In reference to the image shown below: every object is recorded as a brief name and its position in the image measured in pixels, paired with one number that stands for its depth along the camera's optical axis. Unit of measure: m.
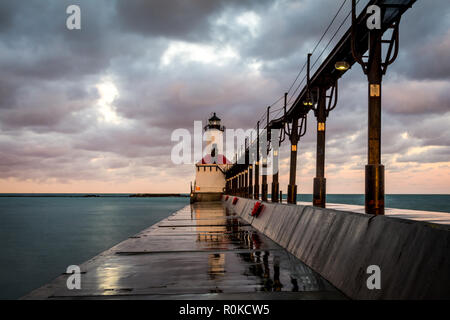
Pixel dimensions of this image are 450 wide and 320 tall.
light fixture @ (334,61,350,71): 10.67
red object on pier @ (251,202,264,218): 16.69
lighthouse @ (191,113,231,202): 65.19
